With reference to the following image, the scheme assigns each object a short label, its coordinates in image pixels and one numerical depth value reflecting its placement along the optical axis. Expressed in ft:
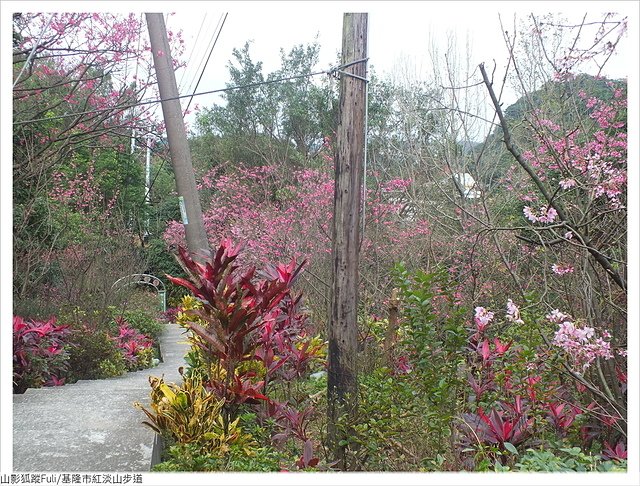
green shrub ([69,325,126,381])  18.53
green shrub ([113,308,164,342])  28.02
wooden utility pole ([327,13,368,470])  12.01
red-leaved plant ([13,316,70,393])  15.86
